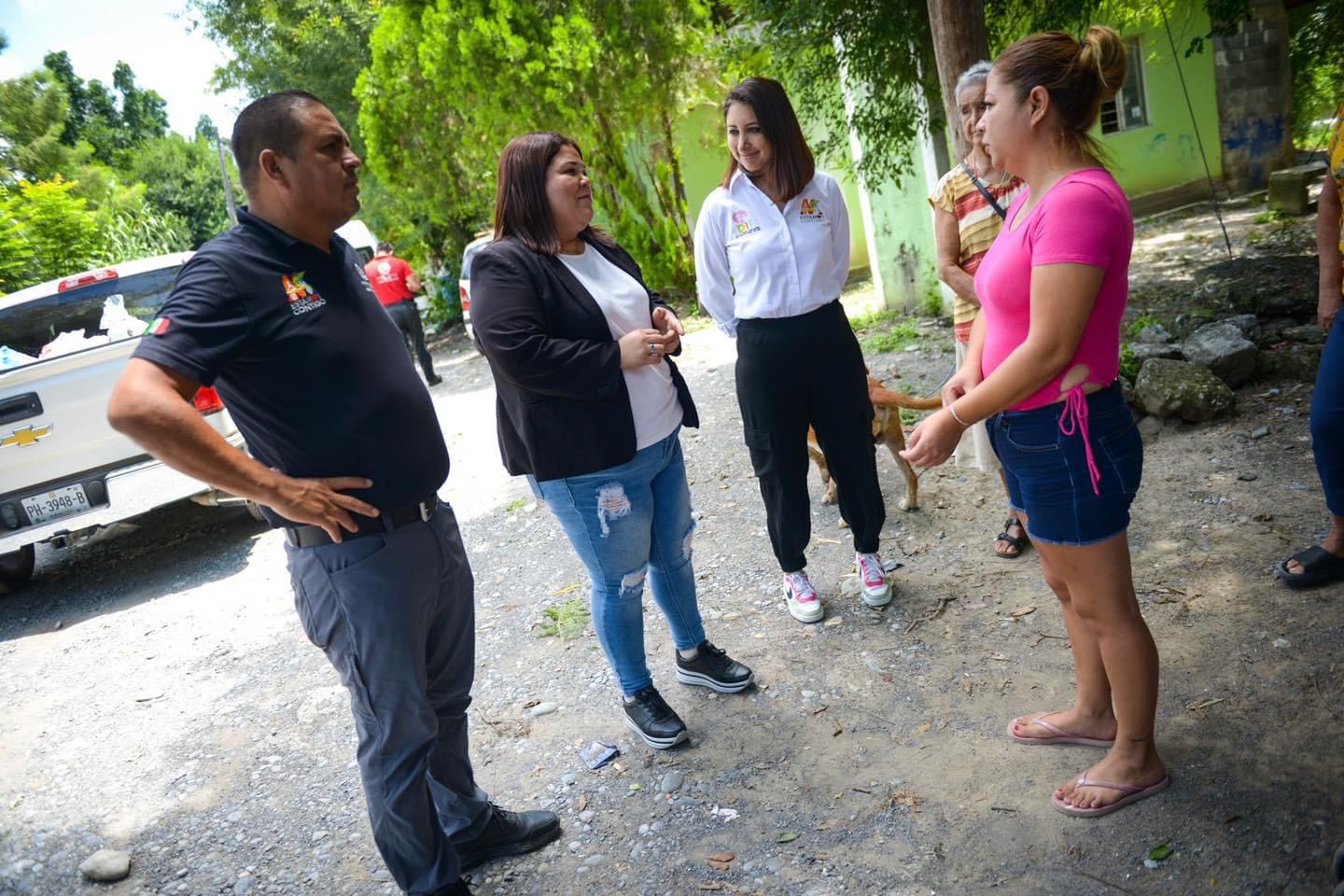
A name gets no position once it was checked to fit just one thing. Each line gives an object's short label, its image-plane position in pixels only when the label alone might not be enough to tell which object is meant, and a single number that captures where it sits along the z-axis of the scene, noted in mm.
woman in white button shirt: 3469
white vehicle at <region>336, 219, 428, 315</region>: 16375
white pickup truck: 5344
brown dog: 4652
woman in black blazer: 2756
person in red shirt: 11430
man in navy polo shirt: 2014
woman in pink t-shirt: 2029
